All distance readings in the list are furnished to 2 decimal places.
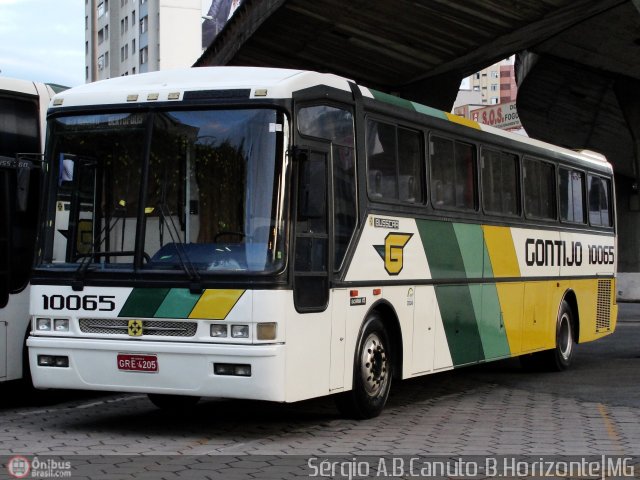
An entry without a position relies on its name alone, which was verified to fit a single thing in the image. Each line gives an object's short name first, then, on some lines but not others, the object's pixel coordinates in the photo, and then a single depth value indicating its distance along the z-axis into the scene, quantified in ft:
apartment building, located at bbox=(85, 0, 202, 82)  359.46
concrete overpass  92.73
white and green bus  30.89
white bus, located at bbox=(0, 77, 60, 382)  36.94
